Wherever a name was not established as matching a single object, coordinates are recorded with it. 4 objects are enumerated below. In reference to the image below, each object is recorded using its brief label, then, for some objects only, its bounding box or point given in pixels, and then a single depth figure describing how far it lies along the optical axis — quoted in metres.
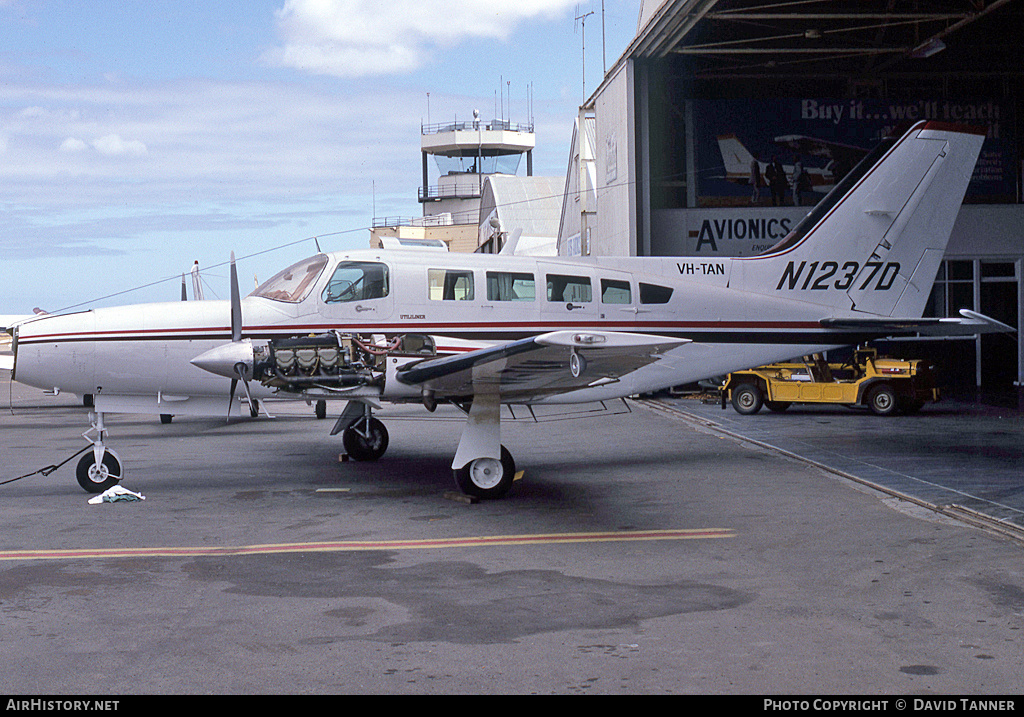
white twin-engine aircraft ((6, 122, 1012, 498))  10.51
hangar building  24.30
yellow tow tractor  18.53
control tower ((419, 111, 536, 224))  72.88
